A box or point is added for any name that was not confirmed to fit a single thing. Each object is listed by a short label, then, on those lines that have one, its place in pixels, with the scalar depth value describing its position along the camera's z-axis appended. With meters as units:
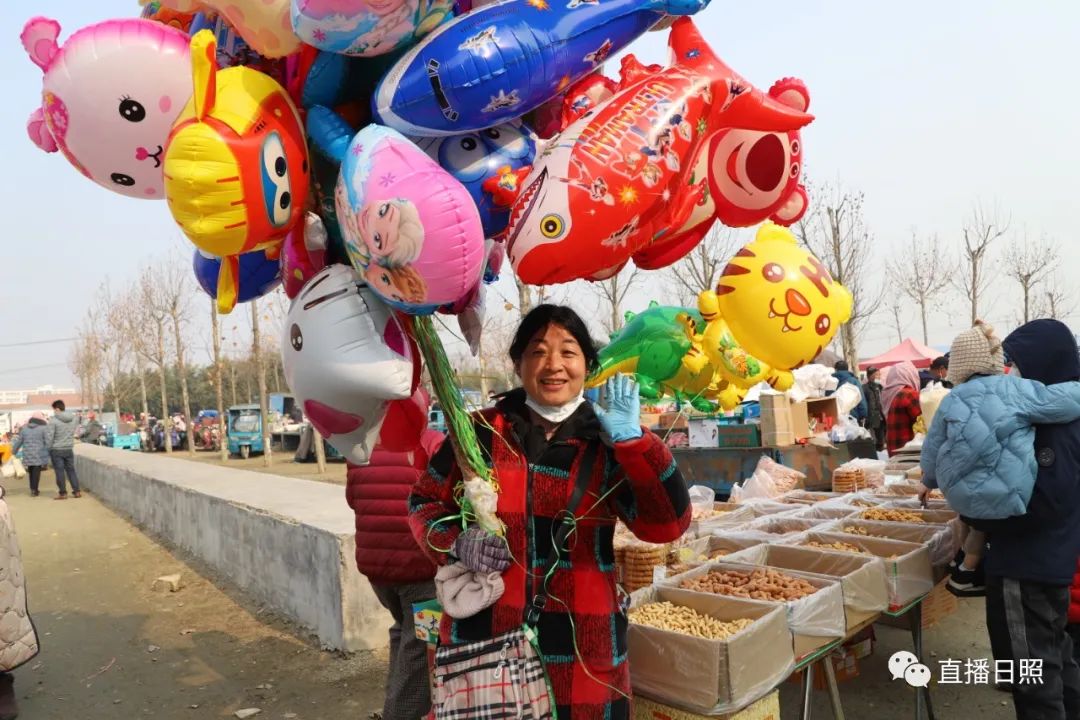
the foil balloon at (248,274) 2.48
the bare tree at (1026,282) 20.84
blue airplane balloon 1.81
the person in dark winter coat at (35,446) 13.30
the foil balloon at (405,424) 2.20
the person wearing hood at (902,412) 7.35
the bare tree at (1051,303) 24.08
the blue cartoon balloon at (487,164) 2.03
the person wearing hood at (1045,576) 2.99
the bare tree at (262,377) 15.49
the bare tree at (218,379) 17.61
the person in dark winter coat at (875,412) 10.27
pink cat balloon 1.83
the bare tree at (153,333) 22.31
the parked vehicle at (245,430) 22.20
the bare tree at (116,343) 26.59
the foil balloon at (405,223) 1.70
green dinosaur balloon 3.37
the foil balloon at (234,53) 2.12
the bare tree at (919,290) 22.67
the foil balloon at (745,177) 2.37
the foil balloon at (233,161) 1.74
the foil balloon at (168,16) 2.24
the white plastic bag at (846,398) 9.12
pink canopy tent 17.75
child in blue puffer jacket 3.01
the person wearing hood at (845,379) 9.33
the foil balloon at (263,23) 1.87
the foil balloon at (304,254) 2.10
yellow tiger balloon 2.70
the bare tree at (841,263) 15.18
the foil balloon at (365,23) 1.74
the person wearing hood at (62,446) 13.09
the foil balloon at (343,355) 1.91
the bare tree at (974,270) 19.03
